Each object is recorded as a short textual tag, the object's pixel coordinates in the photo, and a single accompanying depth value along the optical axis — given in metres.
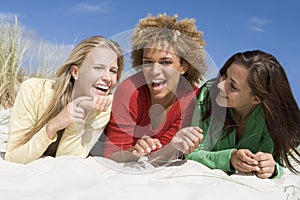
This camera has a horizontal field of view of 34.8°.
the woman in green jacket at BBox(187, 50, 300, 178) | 2.73
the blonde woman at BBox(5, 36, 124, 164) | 2.70
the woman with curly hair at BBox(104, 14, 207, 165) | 2.58
